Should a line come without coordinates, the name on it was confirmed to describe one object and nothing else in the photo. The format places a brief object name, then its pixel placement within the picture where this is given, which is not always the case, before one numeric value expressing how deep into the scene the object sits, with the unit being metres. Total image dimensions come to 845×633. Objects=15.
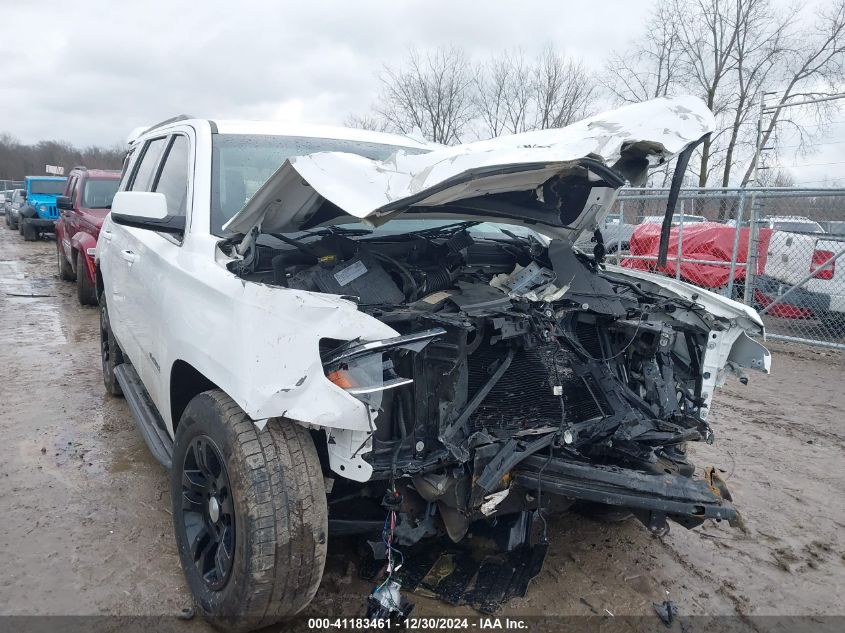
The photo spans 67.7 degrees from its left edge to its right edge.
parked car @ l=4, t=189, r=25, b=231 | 25.41
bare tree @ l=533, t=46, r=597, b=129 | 26.83
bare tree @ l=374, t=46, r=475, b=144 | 28.56
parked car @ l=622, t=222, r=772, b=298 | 9.30
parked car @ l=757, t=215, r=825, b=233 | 8.80
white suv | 2.16
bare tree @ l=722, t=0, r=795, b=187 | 22.12
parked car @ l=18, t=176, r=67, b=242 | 20.81
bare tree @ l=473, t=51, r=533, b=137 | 28.12
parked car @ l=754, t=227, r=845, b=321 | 7.97
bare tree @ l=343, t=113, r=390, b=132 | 29.08
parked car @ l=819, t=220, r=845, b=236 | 9.09
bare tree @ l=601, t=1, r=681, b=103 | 23.27
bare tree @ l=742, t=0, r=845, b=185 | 19.93
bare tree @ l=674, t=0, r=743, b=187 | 22.55
